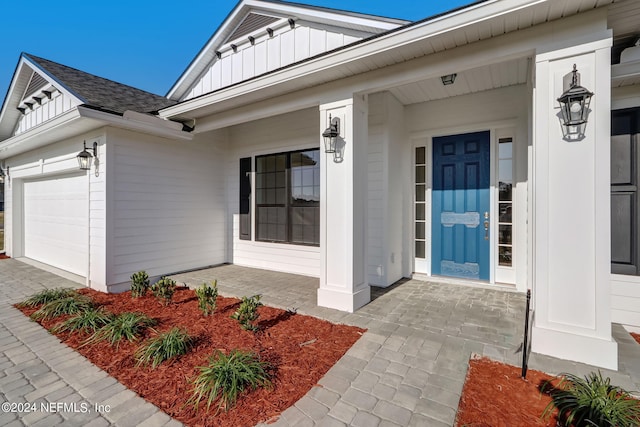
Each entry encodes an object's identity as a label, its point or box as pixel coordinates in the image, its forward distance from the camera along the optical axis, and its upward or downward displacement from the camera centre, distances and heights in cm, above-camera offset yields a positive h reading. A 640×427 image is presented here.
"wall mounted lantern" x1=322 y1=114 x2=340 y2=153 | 341 +97
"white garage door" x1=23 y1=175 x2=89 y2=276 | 512 -17
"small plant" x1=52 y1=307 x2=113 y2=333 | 301 -119
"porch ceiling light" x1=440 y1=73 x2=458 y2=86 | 376 +186
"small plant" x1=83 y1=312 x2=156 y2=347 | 276 -118
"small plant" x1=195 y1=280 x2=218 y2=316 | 337 -105
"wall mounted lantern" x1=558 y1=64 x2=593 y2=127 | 219 +90
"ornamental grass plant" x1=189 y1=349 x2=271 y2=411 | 188 -118
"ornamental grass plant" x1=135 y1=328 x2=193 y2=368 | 238 -119
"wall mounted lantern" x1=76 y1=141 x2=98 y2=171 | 446 +91
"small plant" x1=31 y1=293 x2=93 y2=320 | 337 -116
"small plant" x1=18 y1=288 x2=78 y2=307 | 378 -116
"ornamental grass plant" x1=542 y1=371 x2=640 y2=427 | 158 -115
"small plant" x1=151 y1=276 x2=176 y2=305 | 388 -107
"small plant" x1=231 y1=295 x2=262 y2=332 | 293 -108
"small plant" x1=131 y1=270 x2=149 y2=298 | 415 -106
